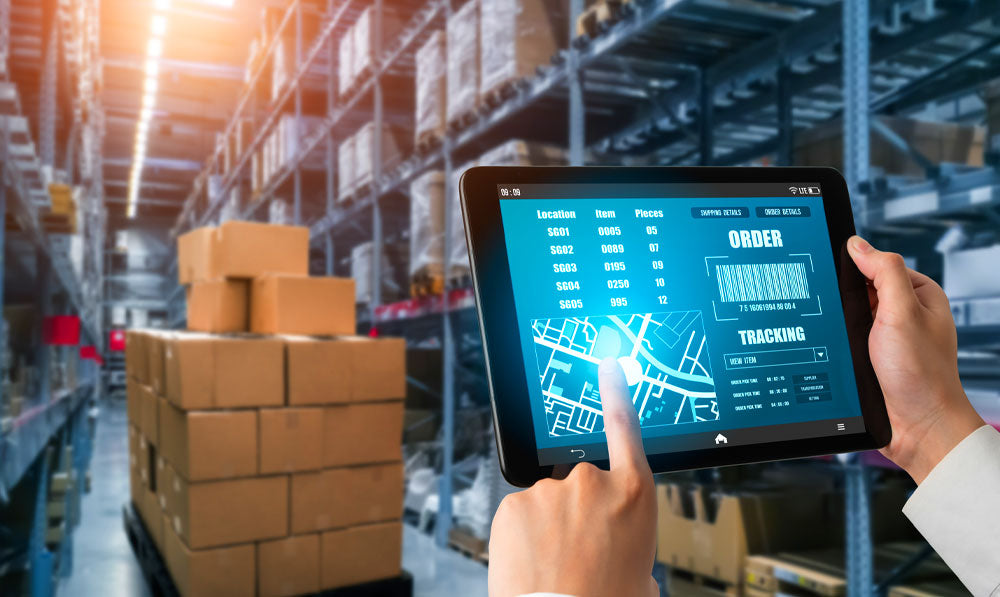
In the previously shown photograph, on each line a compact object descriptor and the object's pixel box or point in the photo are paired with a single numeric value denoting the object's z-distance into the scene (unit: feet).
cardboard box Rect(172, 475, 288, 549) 10.23
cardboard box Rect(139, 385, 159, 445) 13.10
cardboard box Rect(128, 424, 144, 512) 15.80
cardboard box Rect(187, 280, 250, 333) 13.70
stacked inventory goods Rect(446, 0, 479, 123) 13.71
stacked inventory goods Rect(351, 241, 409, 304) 21.15
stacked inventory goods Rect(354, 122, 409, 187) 20.06
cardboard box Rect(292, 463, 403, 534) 11.14
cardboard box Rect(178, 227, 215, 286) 14.16
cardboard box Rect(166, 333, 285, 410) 10.28
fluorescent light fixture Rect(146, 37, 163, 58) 35.78
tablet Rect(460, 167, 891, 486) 2.67
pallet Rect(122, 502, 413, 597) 11.29
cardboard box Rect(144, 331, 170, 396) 11.93
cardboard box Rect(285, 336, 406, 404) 11.14
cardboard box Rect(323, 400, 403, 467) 11.41
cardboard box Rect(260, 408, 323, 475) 10.80
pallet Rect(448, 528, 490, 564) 14.40
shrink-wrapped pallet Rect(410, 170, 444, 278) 15.74
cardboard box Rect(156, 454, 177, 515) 11.57
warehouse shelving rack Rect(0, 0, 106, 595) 8.55
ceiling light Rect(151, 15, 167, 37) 32.95
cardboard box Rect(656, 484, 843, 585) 9.26
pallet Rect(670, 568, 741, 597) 9.33
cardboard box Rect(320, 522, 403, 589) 11.28
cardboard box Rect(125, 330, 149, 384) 14.61
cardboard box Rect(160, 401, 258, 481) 10.20
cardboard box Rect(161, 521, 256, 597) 10.22
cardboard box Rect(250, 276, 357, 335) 12.42
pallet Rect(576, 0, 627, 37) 10.12
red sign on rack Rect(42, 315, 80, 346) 14.17
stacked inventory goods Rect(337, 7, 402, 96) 19.60
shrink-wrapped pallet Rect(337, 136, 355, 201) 21.57
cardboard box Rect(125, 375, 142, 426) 15.83
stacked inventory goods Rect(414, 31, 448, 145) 15.79
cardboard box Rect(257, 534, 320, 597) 10.78
